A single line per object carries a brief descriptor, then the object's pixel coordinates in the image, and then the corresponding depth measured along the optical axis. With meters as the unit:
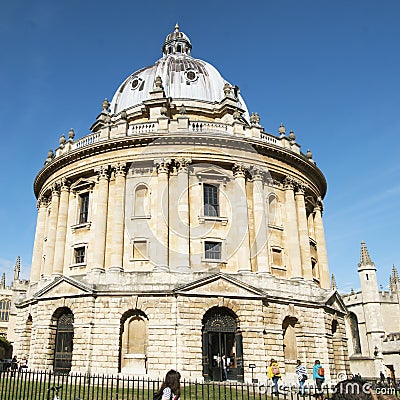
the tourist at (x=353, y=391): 4.57
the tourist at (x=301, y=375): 20.75
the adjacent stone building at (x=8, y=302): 52.16
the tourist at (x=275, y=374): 21.26
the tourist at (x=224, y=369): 26.41
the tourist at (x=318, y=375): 19.57
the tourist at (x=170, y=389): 7.71
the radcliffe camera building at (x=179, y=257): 27.11
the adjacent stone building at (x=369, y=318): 49.03
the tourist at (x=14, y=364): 31.16
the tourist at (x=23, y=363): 30.46
